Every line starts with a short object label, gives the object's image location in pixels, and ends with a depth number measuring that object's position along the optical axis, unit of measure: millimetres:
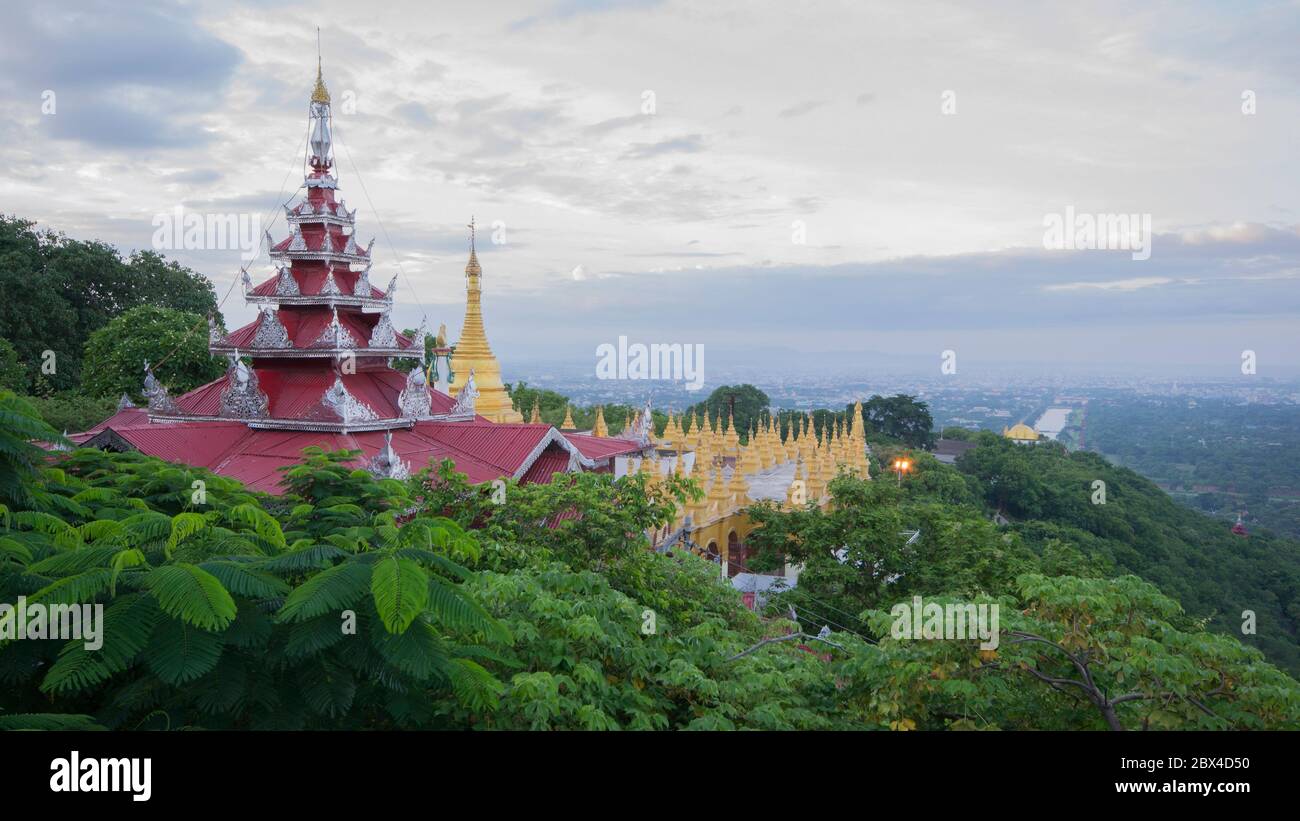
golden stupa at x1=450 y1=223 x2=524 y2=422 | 33188
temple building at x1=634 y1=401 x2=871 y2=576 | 26984
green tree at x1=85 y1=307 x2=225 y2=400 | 35000
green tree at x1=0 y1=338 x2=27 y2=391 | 33000
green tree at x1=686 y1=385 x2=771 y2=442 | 87569
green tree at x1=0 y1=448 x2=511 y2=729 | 5633
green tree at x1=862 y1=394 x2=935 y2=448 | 96438
